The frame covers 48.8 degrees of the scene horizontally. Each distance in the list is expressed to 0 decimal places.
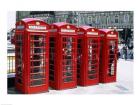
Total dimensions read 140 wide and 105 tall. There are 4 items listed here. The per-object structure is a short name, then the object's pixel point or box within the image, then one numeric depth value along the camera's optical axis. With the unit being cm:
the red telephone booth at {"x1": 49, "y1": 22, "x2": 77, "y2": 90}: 352
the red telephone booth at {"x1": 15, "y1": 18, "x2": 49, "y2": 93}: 327
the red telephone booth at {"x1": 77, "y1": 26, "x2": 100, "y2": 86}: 380
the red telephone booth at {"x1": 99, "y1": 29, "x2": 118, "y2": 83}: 406
